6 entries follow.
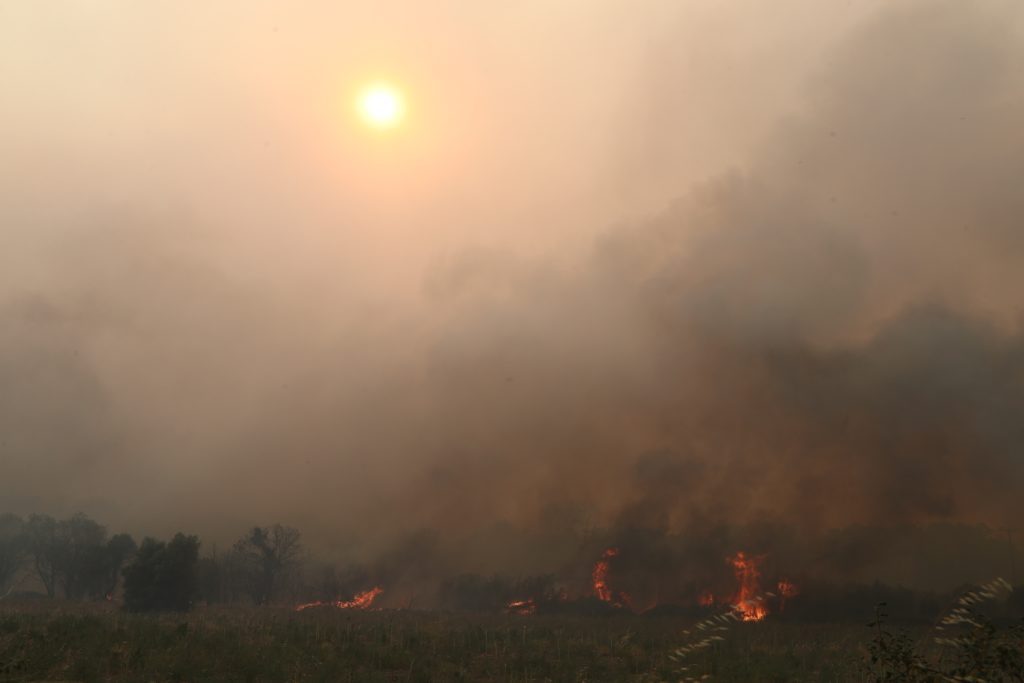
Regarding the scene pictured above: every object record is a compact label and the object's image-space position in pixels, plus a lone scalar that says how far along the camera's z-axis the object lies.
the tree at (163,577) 72.75
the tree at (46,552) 106.19
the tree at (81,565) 103.00
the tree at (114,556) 102.75
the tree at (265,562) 115.06
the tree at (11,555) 106.42
